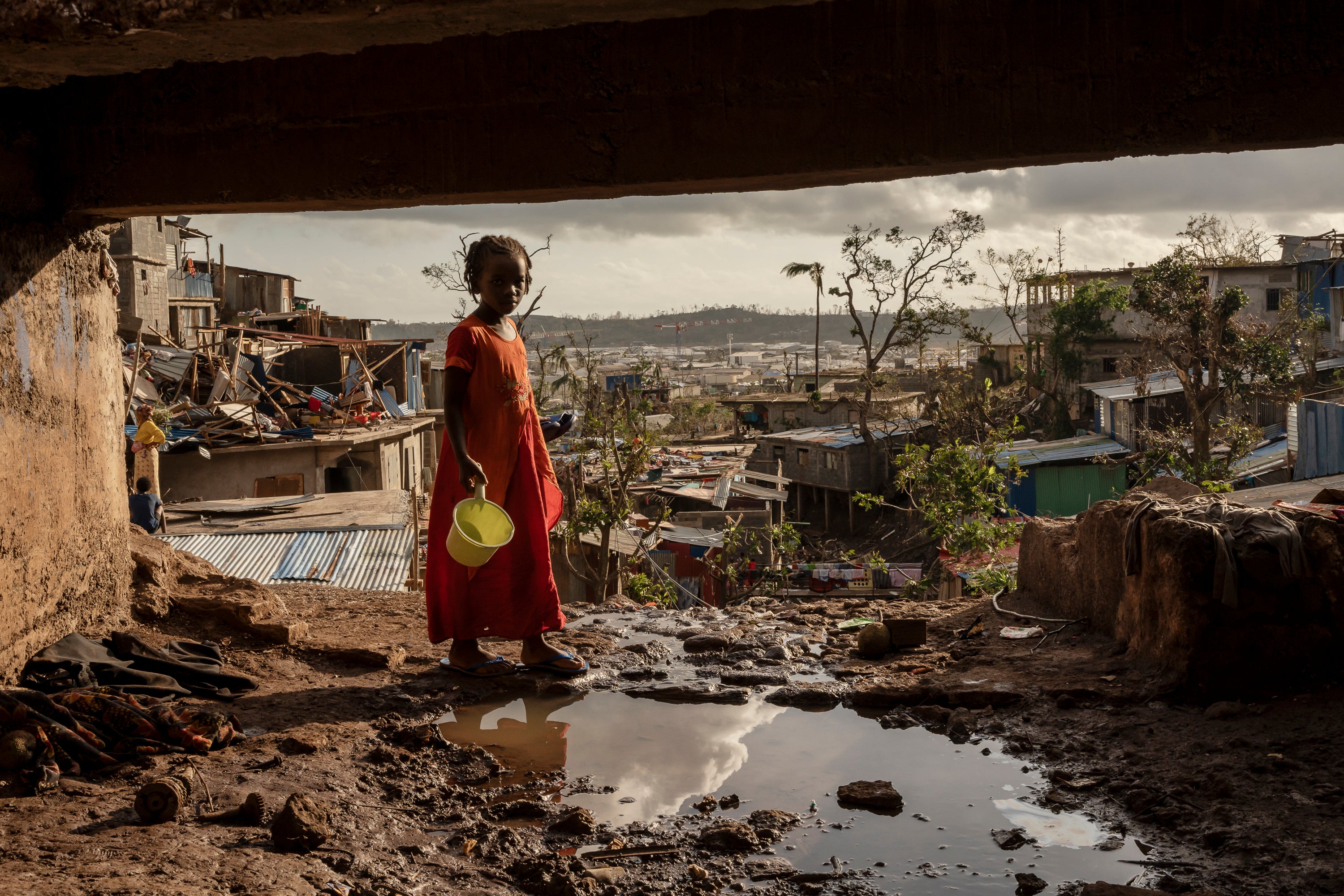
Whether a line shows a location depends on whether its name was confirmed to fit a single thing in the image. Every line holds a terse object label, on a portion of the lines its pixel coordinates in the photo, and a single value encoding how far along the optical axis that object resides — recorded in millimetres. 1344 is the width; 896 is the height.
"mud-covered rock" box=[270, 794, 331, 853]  2291
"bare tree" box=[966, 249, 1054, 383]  29552
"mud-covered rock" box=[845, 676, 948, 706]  3576
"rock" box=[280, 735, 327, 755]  2982
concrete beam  2779
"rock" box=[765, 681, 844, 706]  3611
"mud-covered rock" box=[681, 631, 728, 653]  4320
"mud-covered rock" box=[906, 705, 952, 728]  3404
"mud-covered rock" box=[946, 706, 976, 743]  3248
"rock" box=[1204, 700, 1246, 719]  3197
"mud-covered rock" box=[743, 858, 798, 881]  2312
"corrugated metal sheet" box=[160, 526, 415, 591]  7395
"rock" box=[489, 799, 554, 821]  2703
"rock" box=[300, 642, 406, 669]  4027
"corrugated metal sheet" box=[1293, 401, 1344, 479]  14422
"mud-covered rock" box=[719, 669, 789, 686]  3840
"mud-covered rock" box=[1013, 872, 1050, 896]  2236
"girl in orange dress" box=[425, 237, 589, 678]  3760
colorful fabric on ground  2762
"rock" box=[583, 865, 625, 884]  2295
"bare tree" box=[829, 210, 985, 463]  24609
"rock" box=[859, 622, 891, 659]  4180
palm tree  31219
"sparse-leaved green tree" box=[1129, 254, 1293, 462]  19141
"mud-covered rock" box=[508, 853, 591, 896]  2260
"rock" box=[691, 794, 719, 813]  2695
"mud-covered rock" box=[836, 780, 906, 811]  2705
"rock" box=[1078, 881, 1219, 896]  2131
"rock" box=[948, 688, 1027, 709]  3516
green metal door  23281
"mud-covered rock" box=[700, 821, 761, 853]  2447
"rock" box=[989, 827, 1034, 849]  2473
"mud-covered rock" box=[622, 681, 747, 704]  3668
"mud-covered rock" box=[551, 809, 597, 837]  2562
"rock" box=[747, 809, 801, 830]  2582
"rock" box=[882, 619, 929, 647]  4281
